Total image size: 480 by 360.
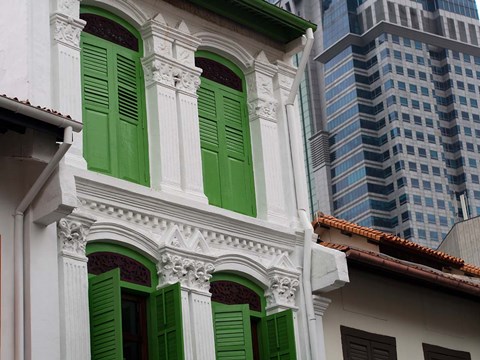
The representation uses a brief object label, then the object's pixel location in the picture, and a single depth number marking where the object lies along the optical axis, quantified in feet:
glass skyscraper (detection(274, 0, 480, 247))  471.62
